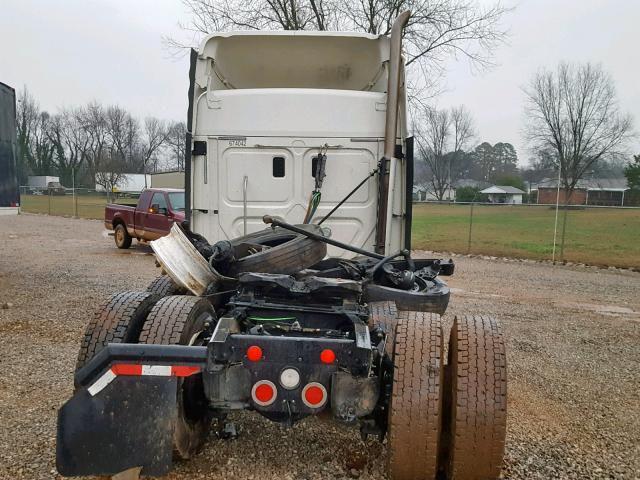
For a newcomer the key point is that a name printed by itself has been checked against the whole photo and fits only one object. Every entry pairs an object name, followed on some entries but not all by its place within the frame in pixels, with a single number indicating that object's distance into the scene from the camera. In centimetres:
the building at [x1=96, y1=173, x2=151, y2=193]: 6475
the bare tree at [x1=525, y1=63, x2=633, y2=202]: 4906
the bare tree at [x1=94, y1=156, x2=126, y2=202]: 5287
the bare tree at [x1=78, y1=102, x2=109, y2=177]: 7856
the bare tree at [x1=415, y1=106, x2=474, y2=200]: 7369
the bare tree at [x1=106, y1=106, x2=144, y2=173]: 7931
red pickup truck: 1364
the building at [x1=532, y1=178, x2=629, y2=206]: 4462
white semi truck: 244
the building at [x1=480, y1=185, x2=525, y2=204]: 7119
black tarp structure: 989
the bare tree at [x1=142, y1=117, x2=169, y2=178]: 8144
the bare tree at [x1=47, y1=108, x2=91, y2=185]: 7750
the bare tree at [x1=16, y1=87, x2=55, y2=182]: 7644
